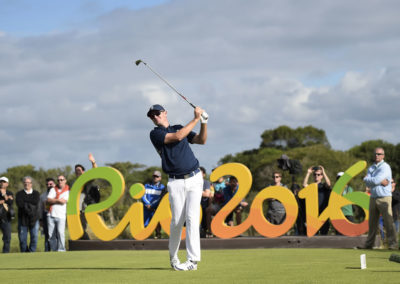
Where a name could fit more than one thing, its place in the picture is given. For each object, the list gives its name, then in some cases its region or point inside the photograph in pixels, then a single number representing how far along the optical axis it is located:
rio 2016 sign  17.08
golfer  9.48
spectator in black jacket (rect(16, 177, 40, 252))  18.45
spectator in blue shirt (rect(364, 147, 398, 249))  14.95
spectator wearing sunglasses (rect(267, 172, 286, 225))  18.23
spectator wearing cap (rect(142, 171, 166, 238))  17.98
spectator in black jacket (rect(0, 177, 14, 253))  18.34
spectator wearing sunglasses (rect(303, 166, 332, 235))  17.59
